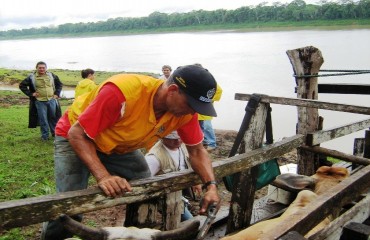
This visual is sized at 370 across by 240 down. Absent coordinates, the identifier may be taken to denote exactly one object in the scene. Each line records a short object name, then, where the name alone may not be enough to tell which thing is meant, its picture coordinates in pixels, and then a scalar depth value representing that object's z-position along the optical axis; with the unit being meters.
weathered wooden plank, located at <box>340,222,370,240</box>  2.26
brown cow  2.94
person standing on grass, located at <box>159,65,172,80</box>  8.59
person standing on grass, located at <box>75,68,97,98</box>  8.16
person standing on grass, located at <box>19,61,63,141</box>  8.88
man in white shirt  4.07
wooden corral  2.04
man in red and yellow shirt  2.48
